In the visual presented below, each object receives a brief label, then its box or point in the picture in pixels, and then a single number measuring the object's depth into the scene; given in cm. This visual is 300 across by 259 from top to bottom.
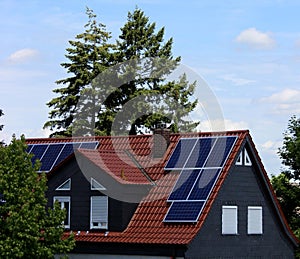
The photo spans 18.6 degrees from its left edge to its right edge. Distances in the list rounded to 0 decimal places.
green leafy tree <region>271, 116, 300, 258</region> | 5769
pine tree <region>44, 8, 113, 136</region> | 7662
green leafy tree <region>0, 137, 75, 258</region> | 3919
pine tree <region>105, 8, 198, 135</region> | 7506
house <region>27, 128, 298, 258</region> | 4359
